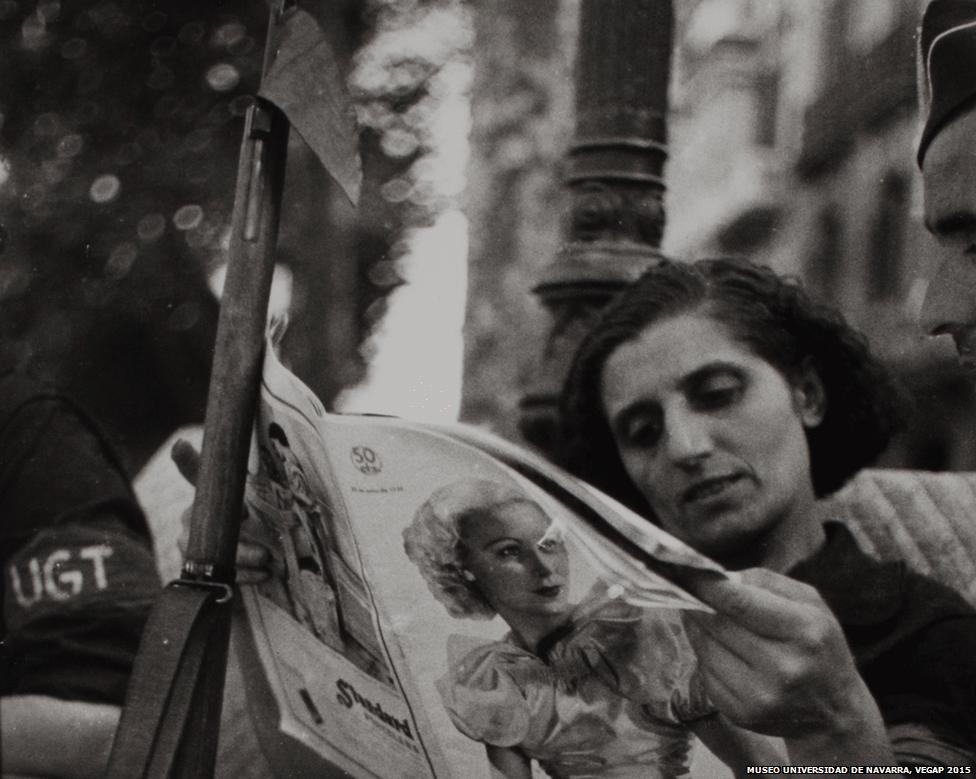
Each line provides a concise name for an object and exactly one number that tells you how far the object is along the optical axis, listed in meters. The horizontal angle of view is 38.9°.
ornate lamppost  1.85
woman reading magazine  1.23
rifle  1.27
